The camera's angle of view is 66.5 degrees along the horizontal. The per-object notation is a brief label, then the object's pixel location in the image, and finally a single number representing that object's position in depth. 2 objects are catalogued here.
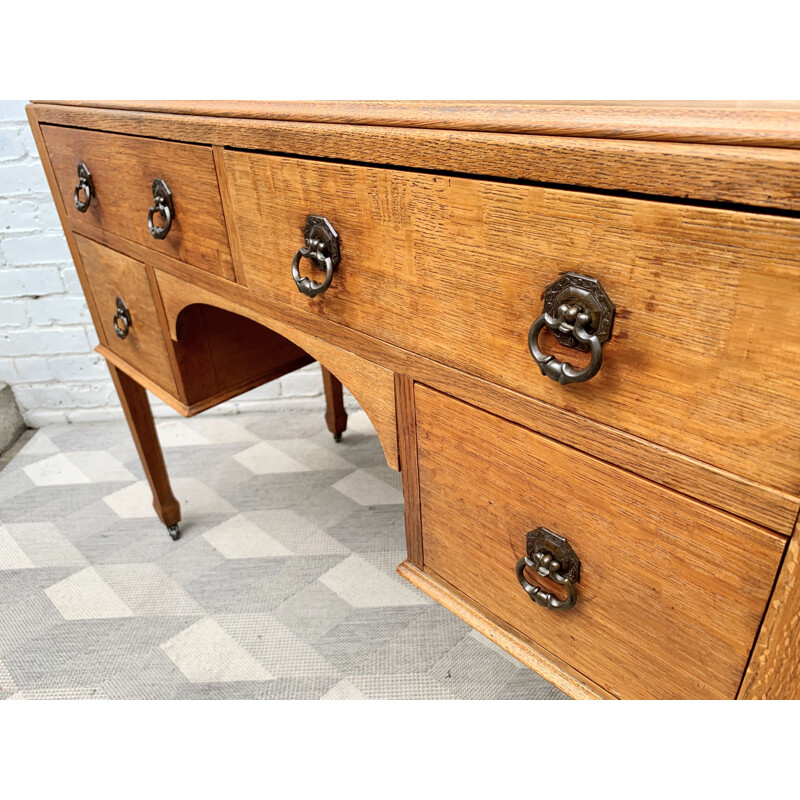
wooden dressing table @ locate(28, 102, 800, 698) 0.31
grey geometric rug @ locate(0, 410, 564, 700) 1.01
